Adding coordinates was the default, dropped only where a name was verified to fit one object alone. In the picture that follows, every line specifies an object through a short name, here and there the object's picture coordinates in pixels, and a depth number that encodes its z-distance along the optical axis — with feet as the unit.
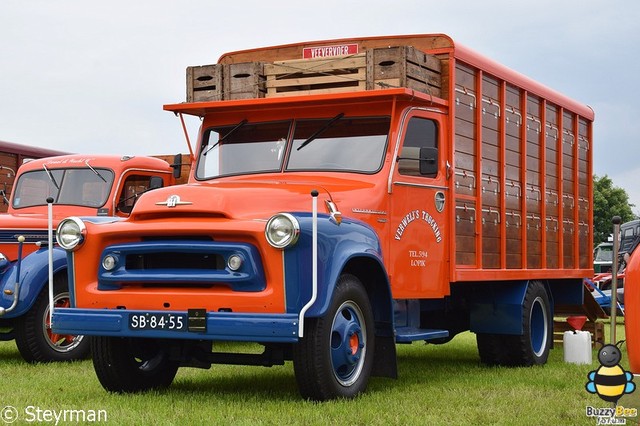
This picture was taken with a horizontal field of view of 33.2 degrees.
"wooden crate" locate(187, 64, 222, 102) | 31.40
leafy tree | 220.02
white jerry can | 37.86
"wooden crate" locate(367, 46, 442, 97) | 29.07
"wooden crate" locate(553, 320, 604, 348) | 45.03
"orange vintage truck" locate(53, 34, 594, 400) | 24.44
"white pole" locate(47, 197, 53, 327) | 27.02
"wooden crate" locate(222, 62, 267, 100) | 30.89
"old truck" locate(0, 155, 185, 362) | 35.68
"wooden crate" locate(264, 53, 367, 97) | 29.48
